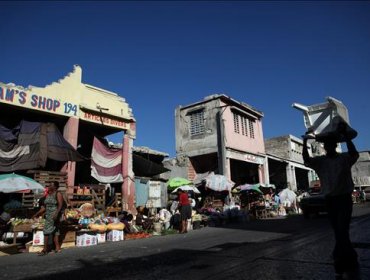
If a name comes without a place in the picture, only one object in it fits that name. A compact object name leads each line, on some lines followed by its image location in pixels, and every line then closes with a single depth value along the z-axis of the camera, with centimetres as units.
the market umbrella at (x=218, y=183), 2147
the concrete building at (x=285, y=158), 3434
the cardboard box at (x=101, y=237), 1145
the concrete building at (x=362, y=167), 5881
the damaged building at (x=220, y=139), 2561
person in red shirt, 1380
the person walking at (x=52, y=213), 849
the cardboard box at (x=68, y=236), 1022
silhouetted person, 408
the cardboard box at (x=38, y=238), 951
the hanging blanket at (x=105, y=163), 1603
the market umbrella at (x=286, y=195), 2617
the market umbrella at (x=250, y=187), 2313
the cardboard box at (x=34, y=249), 945
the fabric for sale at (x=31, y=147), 1270
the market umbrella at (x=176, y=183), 1822
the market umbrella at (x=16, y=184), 1083
